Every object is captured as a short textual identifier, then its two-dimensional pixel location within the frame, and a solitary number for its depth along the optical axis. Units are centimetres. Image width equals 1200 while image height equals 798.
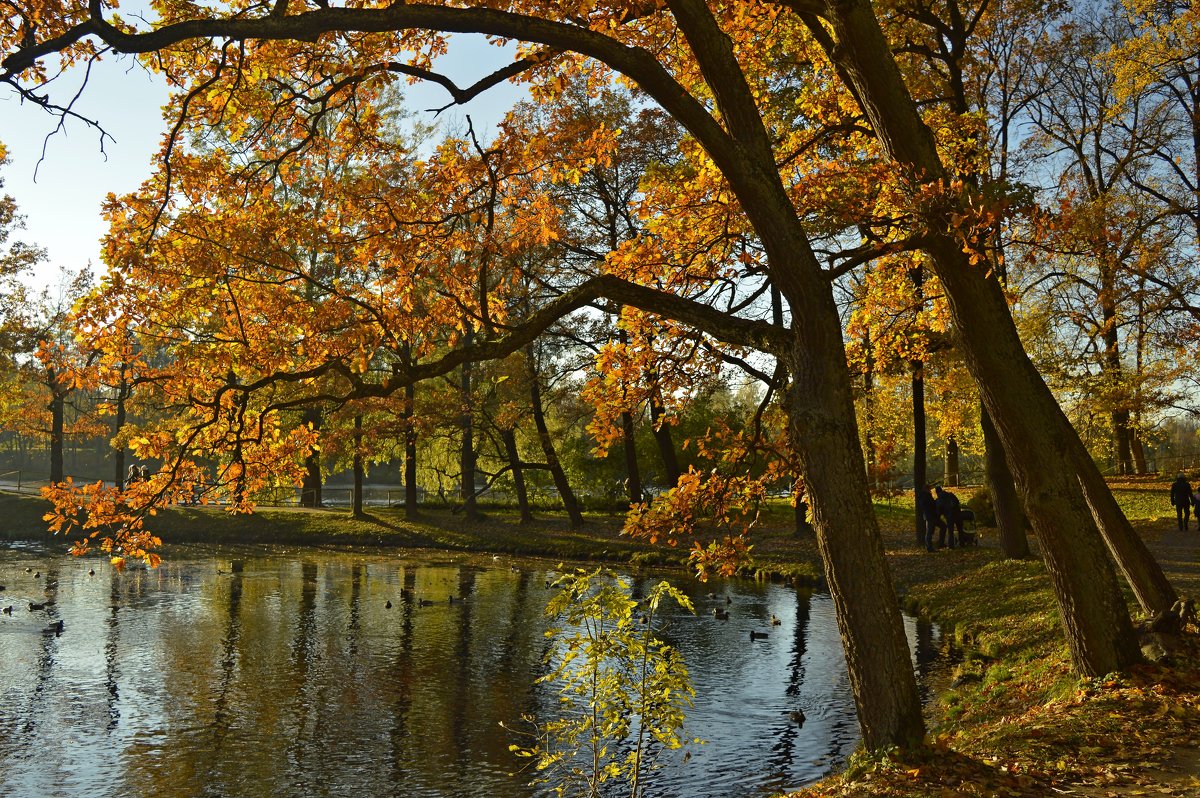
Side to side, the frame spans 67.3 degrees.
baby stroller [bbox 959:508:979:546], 2320
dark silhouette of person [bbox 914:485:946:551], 2292
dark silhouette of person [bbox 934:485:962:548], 2295
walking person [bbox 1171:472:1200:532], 2425
